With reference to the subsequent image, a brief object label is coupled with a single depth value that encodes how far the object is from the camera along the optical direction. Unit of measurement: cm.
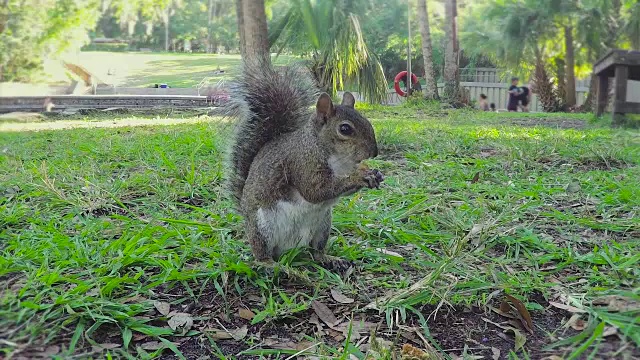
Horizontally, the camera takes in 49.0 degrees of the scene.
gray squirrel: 68
